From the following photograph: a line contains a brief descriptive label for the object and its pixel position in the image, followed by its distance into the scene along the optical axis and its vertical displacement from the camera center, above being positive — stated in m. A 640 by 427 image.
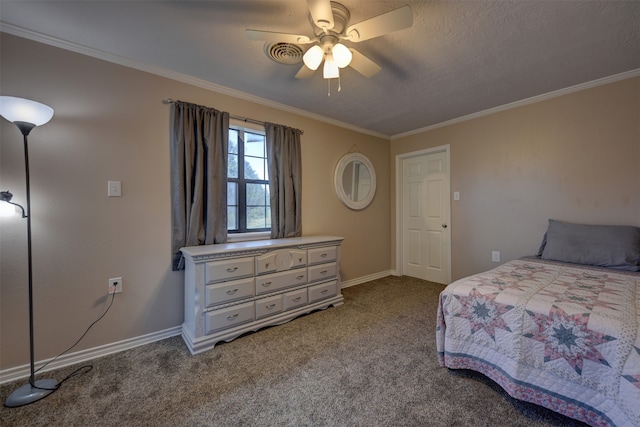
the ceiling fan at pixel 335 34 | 1.31 +1.03
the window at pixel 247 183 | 2.71 +0.33
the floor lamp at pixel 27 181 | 1.42 +0.21
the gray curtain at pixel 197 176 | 2.24 +0.35
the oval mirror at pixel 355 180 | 3.54 +0.45
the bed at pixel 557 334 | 1.11 -0.66
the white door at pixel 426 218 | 3.64 -0.12
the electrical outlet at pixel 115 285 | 1.99 -0.57
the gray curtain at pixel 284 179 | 2.85 +0.38
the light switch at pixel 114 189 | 1.99 +0.20
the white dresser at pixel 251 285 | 2.02 -0.68
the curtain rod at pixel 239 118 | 2.22 +0.99
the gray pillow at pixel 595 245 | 2.05 -0.33
